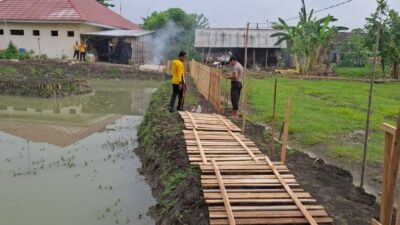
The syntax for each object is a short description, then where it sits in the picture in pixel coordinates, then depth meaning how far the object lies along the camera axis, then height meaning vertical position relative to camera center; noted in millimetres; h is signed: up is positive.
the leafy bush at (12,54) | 27883 -612
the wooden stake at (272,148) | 7574 -1826
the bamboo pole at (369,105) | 5532 -758
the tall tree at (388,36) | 24984 +1076
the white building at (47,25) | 30828 +1627
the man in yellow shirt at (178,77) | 10859 -751
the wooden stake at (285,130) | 6335 -1223
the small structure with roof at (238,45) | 32875 +408
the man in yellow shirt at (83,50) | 29058 -240
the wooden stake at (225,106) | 11777 -1741
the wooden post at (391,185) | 2816 -956
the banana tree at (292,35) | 27922 +1124
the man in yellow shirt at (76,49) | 29141 -177
